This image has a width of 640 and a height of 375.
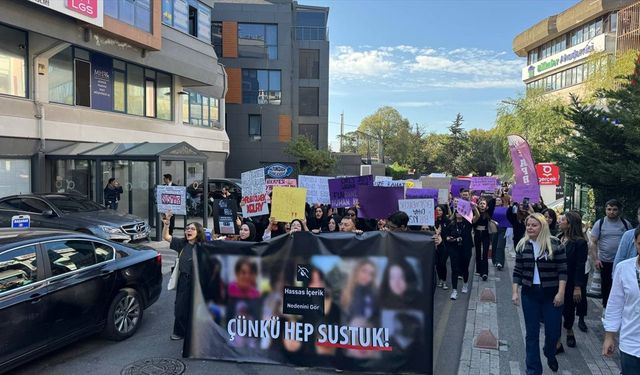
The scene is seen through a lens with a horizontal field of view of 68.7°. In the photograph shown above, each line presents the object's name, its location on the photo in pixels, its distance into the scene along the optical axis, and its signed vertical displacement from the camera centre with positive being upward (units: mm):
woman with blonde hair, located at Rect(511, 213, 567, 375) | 4910 -1108
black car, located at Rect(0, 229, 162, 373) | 4793 -1404
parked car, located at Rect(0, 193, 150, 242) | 11727 -1160
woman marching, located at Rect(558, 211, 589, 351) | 5613 -1019
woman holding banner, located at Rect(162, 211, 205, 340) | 6164 -1363
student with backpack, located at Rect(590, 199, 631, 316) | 6449 -877
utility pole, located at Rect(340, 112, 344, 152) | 92938 +9822
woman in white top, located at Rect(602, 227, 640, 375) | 3488 -1055
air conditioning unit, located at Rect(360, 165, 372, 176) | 41312 +335
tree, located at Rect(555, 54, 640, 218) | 7305 +533
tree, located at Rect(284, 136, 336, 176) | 39062 +1426
